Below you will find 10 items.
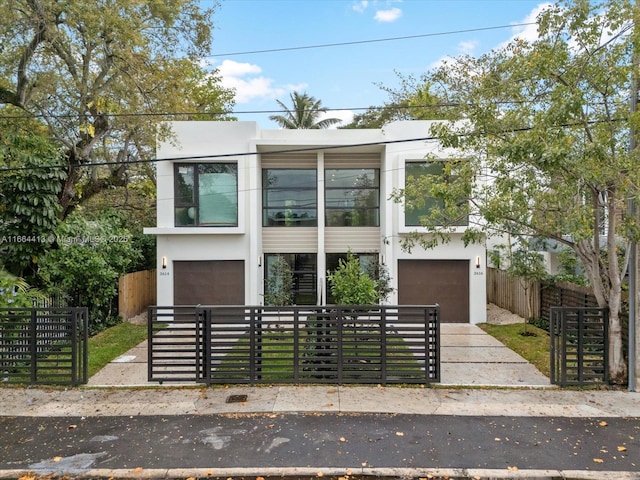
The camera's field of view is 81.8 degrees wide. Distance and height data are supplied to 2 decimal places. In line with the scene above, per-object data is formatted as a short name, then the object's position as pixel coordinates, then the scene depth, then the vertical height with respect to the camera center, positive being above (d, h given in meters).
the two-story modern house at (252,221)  10.90 +0.62
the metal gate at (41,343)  6.08 -1.67
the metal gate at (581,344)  6.00 -1.67
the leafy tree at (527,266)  9.74 -0.64
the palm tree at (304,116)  25.14 +8.68
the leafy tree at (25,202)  9.06 +1.02
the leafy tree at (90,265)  9.57 -0.59
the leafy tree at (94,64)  9.02 +4.87
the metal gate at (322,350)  6.10 -1.79
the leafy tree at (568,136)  5.39 +1.72
